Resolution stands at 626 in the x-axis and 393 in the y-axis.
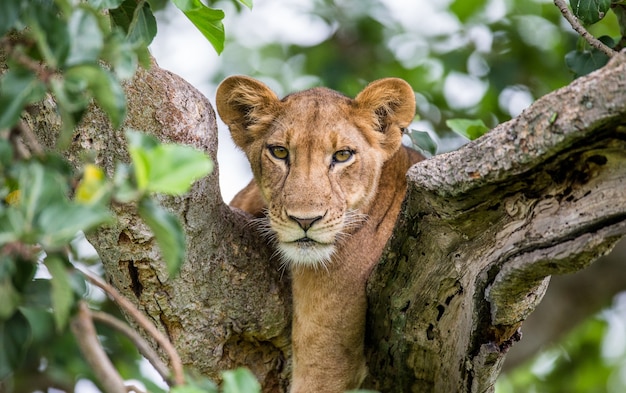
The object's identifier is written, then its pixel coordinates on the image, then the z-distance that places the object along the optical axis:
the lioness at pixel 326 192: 9.85
